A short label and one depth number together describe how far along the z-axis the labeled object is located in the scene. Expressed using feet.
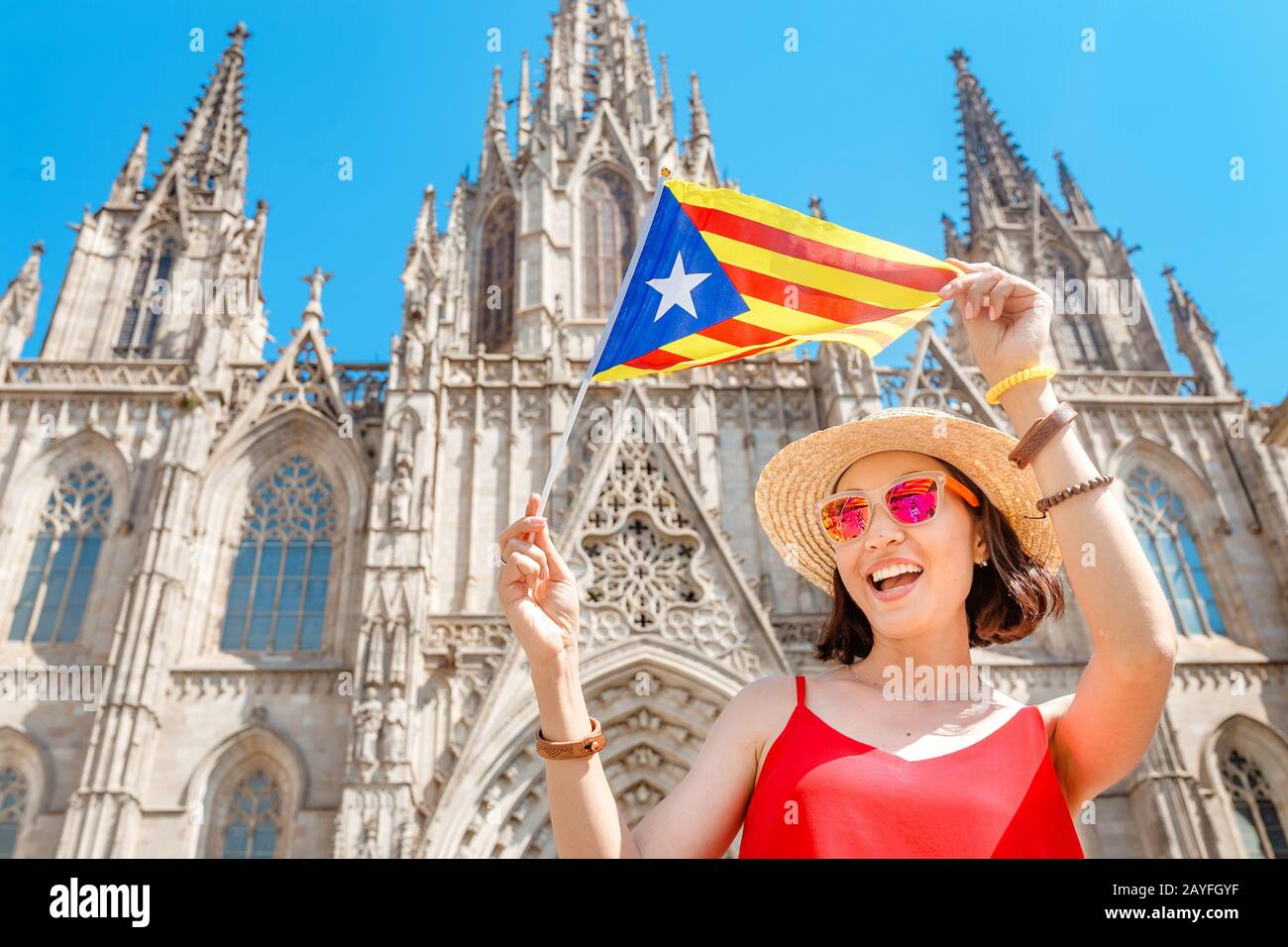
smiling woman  7.23
